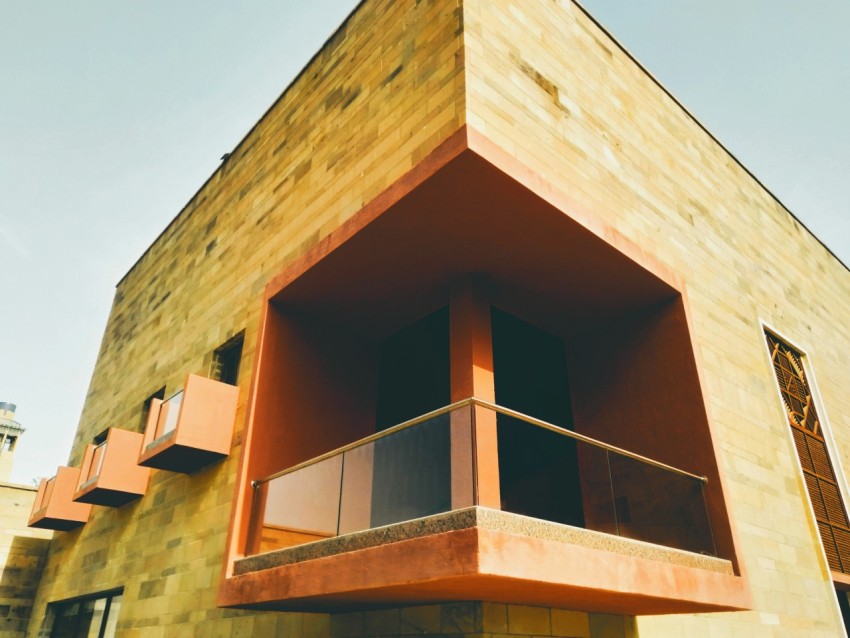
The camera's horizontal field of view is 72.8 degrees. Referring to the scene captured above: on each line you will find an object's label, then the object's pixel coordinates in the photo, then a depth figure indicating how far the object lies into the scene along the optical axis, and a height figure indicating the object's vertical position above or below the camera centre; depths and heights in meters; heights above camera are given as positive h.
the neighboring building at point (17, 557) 12.41 +1.18
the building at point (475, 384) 4.98 +2.95
